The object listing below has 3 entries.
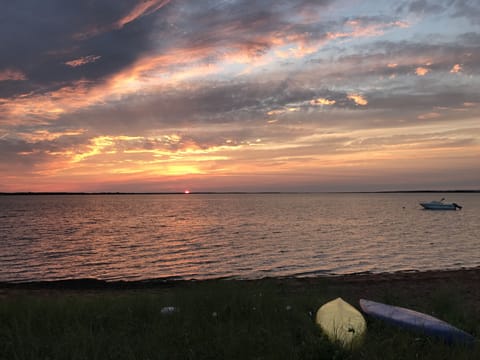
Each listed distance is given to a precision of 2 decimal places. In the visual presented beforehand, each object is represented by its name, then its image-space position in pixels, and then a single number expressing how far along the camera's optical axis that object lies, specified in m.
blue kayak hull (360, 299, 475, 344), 6.38
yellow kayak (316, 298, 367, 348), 6.09
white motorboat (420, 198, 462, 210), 89.81
